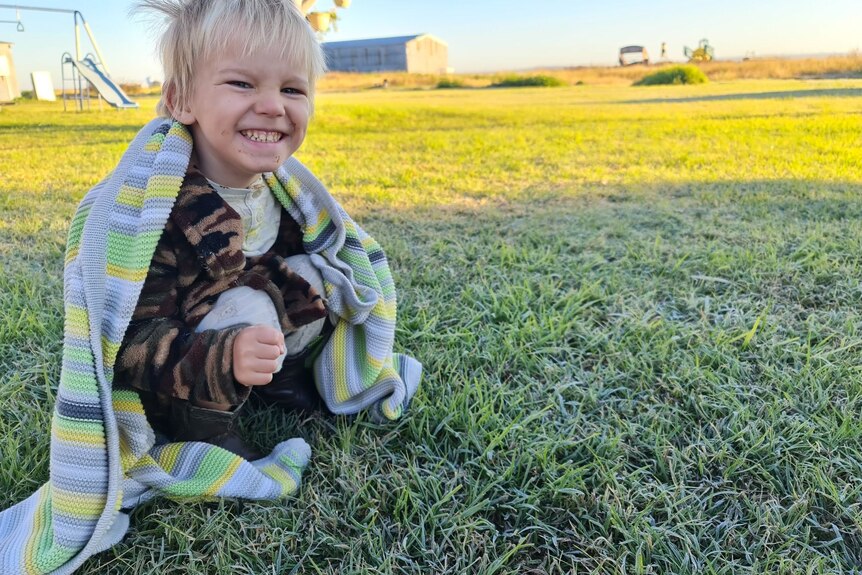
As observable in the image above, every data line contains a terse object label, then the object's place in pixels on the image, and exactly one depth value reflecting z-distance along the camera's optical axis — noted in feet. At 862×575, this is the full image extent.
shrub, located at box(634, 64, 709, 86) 49.44
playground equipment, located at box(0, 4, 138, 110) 25.19
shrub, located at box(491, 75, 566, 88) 56.65
